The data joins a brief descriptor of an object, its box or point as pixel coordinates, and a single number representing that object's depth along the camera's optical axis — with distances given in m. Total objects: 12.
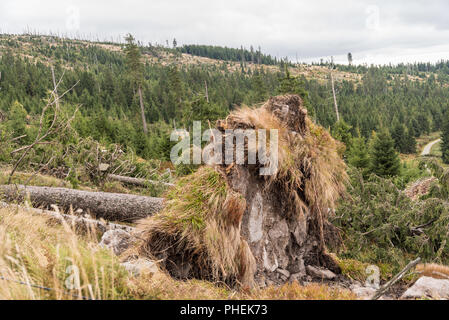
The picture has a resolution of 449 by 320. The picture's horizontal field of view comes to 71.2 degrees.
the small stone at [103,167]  15.21
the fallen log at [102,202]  9.61
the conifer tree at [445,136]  53.95
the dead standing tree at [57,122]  6.05
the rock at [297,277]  4.50
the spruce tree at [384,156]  20.73
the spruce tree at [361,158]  22.11
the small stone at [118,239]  4.83
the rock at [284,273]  4.50
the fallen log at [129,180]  15.58
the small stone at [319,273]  4.76
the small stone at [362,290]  3.72
